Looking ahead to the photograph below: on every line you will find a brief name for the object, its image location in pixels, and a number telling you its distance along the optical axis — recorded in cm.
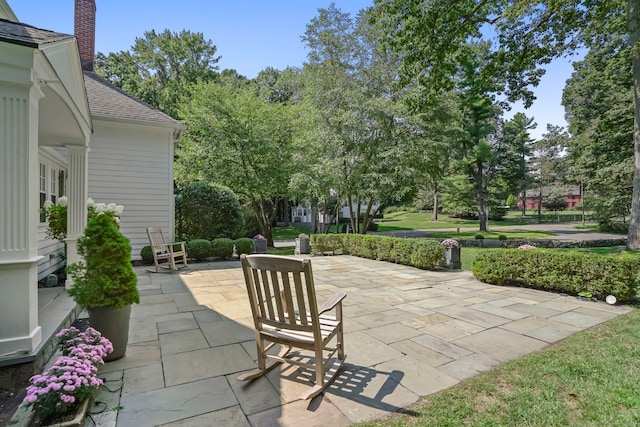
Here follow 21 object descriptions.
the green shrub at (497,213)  3441
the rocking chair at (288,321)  229
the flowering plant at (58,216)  518
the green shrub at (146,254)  848
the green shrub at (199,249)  909
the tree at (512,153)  2455
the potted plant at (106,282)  281
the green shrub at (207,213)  1005
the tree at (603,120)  1449
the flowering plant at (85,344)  229
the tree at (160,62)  2272
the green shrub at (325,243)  1151
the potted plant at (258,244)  1060
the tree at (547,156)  3346
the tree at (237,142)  1227
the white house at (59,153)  240
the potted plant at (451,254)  819
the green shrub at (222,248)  938
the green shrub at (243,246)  987
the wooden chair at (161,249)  763
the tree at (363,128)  1224
